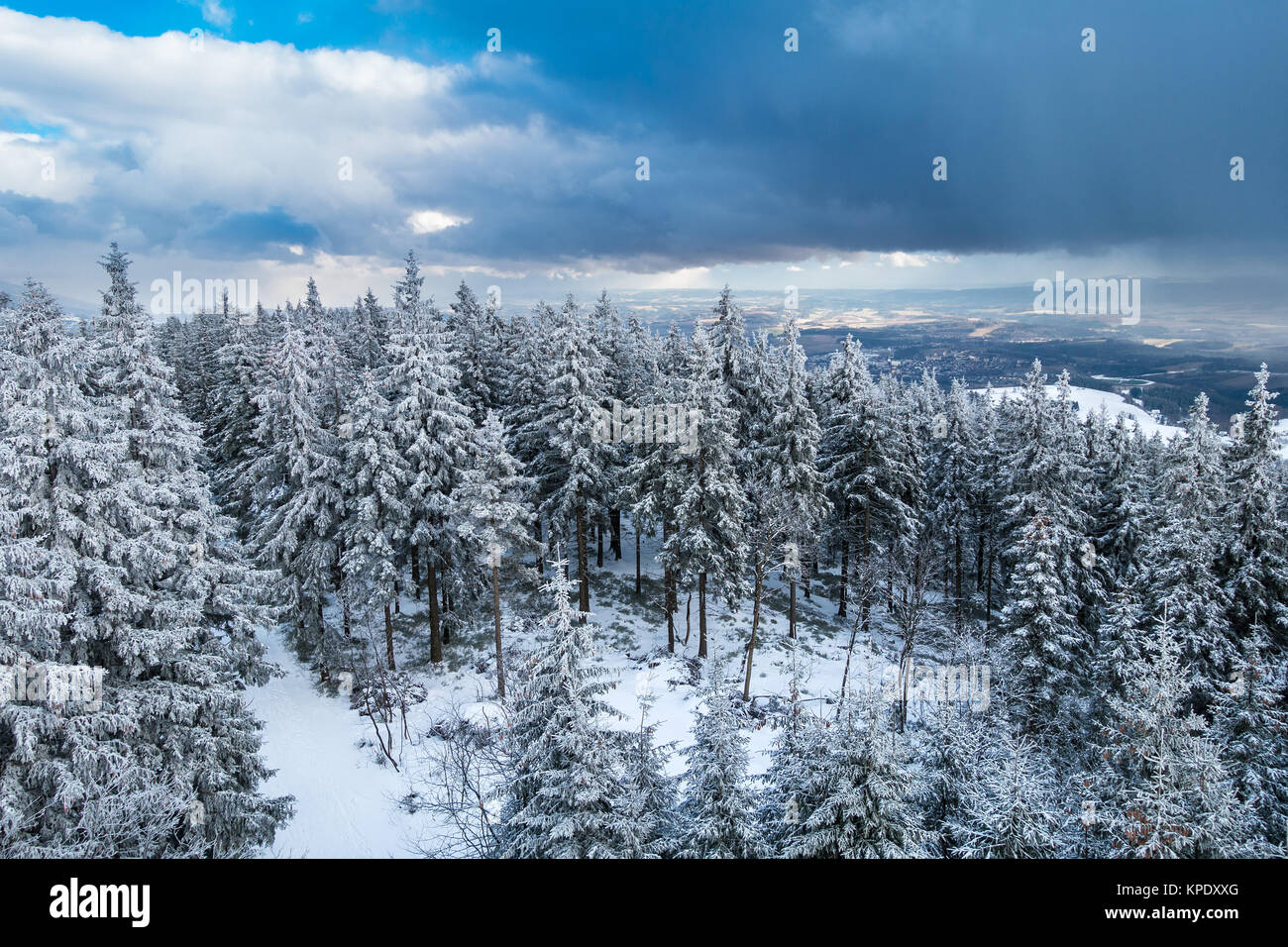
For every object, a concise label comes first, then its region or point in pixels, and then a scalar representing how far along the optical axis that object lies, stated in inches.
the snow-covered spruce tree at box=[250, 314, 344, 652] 925.8
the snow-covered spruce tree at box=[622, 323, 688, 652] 1042.1
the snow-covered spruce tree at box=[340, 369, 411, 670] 909.2
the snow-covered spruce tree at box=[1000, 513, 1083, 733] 839.7
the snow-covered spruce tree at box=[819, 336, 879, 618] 1233.4
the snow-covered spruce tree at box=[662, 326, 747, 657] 975.0
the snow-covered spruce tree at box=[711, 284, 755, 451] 1202.6
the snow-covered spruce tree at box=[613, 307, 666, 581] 1114.1
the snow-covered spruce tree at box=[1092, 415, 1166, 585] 1131.9
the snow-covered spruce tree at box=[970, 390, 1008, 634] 1331.2
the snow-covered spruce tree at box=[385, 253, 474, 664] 928.3
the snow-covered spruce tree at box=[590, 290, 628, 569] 1314.6
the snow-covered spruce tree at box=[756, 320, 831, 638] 1123.3
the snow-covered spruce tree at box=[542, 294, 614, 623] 1050.7
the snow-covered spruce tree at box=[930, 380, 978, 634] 1432.1
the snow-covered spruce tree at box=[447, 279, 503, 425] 1417.3
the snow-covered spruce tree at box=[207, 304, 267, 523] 1175.6
